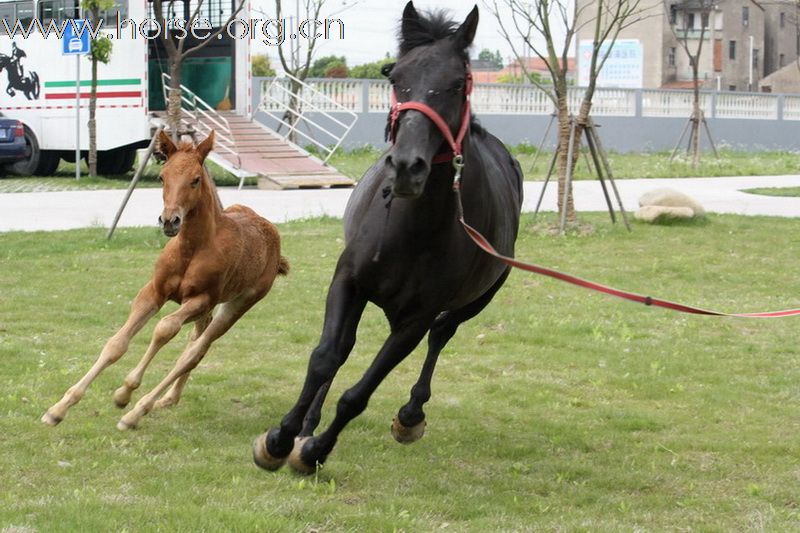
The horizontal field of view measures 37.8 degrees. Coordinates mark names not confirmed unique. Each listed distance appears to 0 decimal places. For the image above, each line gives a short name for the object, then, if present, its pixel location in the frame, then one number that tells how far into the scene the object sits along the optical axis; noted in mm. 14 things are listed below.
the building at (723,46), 77875
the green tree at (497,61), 84225
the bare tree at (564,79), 15320
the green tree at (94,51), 21859
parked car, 23750
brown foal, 6387
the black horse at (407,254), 5273
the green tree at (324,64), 74000
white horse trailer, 22995
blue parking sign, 20828
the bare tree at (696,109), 29209
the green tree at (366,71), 62656
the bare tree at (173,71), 14695
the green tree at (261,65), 58716
